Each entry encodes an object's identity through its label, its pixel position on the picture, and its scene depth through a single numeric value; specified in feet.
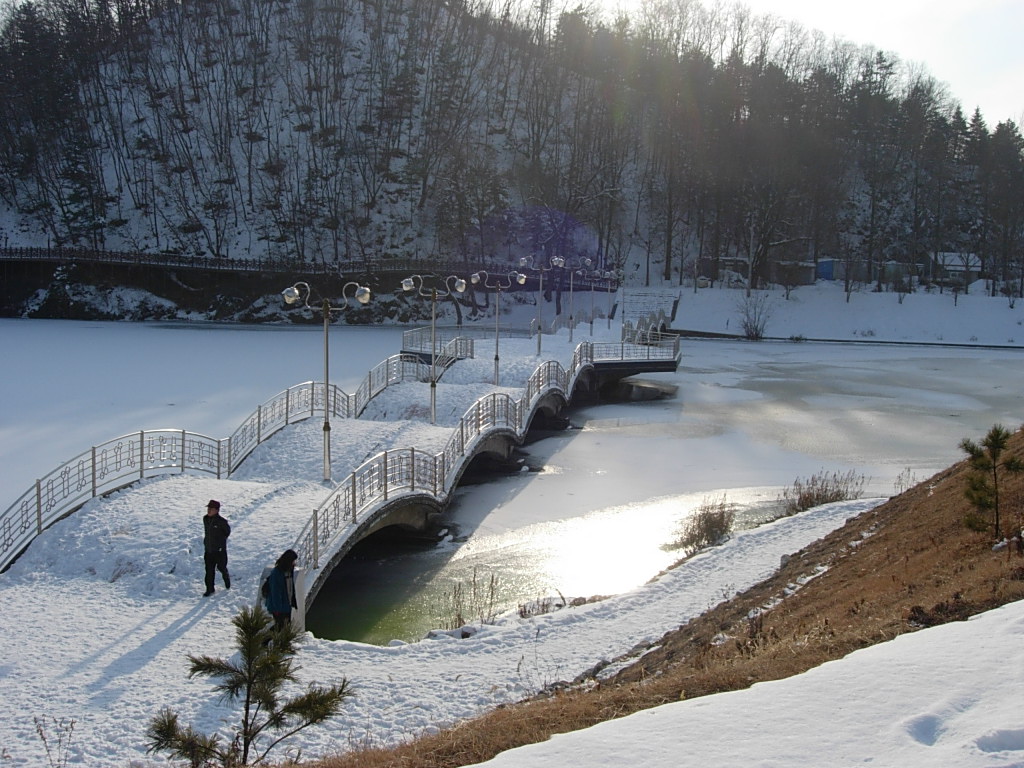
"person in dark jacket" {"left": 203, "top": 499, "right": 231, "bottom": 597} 37.04
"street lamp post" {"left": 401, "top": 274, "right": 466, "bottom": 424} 72.18
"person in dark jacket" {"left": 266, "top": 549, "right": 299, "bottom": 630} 34.40
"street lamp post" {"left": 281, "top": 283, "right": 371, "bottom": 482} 51.55
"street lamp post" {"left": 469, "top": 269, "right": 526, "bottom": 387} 96.43
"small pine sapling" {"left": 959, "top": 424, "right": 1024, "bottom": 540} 33.04
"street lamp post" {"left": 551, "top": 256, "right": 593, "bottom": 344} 121.49
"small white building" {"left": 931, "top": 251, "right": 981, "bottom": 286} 241.35
